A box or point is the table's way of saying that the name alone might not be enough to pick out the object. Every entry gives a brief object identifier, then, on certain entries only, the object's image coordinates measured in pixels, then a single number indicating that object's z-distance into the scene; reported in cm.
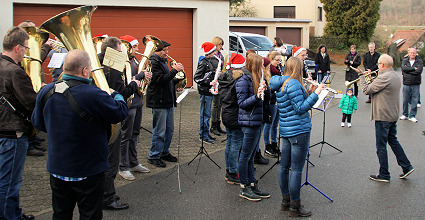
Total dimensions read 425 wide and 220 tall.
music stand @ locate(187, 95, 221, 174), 661
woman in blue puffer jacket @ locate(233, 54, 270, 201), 510
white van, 1687
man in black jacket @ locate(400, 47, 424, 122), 1046
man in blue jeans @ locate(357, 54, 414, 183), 586
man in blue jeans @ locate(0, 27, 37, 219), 408
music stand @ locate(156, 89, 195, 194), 551
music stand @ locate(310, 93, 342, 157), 750
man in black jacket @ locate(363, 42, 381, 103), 1262
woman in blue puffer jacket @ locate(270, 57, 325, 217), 456
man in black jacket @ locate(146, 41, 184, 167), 623
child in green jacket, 949
